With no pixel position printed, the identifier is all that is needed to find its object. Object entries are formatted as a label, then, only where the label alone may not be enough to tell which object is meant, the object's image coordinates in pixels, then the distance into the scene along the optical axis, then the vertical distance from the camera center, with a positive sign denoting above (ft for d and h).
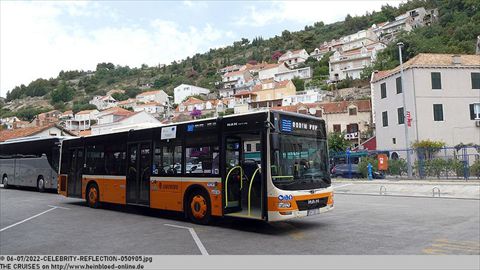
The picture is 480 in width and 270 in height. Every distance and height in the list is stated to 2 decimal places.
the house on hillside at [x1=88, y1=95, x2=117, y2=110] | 488.85 +80.35
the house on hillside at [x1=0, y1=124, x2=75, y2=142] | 166.71 +16.08
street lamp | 92.79 -0.36
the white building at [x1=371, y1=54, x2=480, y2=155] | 128.36 +19.66
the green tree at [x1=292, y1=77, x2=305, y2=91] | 340.00 +68.85
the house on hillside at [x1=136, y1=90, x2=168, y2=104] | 455.22 +79.32
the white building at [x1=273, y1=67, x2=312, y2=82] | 365.20 +83.17
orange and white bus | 31.94 -0.14
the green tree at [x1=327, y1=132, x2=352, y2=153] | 171.94 +9.24
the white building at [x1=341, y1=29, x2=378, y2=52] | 401.90 +124.75
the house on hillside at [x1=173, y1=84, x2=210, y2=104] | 437.99 +81.91
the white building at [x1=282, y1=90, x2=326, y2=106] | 271.69 +46.24
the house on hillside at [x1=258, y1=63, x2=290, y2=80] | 395.55 +92.98
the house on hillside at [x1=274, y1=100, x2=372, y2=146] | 198.47 +22.54
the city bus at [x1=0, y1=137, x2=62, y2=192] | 79.05 +1.56
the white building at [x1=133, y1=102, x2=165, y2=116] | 412.79 +61.26
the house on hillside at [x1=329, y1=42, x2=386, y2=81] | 321.93 +81.69
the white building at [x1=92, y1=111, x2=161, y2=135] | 246.47 +29.39
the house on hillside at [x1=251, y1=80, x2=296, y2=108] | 309.22 +55.58
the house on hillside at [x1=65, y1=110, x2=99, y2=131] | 388.98 +46.80
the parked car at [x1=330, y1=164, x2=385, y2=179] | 103.68 -1.98
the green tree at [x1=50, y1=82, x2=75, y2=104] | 533.96 +98.44
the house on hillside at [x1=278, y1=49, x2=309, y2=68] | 435.12 +115.37
